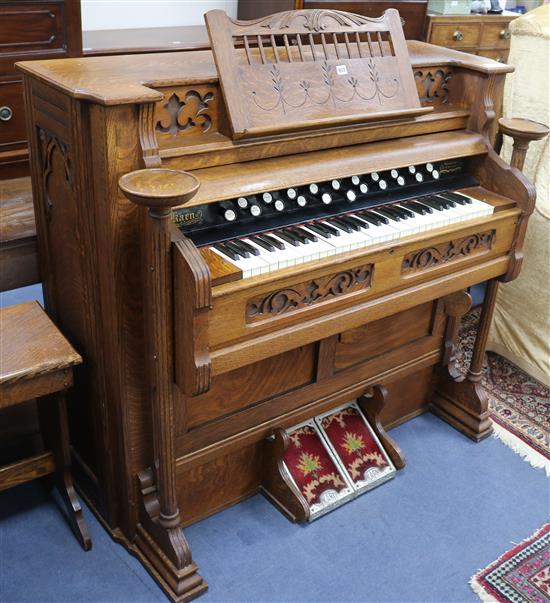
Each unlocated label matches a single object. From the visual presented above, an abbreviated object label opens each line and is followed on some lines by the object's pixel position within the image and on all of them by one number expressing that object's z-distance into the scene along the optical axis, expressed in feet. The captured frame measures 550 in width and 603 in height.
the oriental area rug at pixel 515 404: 8.89
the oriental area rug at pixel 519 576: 6.81
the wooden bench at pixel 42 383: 6.10
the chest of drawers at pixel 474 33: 12.64
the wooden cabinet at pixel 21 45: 9.07
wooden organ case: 5.51
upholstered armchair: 9.47
